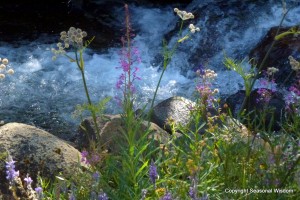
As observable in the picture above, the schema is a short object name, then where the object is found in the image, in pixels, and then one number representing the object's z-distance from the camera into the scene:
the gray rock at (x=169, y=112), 4.44
